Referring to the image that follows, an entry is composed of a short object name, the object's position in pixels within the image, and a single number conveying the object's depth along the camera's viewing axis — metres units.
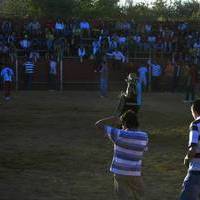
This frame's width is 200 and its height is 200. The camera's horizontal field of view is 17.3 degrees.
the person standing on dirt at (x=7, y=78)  26.60
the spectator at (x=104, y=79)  29.67
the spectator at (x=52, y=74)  34.54
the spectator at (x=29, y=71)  34.25
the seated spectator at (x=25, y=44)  35.72
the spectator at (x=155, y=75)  35.34
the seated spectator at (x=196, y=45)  37.19
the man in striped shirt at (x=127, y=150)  7.49
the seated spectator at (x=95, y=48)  36.34
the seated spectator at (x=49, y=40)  36.12
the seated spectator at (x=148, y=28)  39.19
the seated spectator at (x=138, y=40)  37.38
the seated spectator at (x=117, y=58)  35.84
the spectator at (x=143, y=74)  33.81
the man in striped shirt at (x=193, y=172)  7.26
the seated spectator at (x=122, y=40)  37.17
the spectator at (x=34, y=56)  35.09
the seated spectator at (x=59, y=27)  37.81
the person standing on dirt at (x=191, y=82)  27.64
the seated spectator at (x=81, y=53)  35.78
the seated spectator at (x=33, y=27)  37.28
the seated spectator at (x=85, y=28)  37.97
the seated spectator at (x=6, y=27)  37.28
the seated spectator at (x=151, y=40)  37.69
